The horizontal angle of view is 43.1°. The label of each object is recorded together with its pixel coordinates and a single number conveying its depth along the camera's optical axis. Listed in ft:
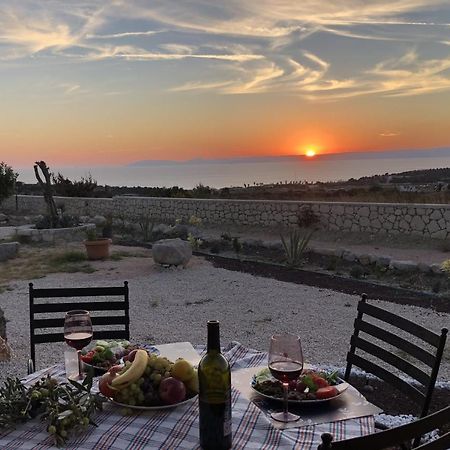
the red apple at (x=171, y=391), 6.04
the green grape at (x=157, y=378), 6.11
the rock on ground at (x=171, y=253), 31.86
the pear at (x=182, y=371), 6.16
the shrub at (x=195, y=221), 49.15
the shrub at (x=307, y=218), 46.88
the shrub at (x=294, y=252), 33.42
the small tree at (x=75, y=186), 77.30
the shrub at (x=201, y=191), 65.04
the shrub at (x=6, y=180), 59.62
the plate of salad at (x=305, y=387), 6.47
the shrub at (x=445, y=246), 37.12
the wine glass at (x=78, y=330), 7.17
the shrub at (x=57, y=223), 46.88
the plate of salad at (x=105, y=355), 7.28
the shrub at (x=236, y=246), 37.58
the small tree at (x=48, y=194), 46.42
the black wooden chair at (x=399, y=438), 3.67
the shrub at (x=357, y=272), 30.09
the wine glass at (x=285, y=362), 6.05
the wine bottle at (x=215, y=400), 5.21
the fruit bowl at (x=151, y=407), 5.98
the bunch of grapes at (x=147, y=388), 6.02
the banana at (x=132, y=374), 5.97
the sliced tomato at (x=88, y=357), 7.42
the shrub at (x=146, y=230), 45.27
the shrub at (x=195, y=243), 39.88
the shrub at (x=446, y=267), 27.33
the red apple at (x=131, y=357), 6.66
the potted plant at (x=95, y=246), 35.17
